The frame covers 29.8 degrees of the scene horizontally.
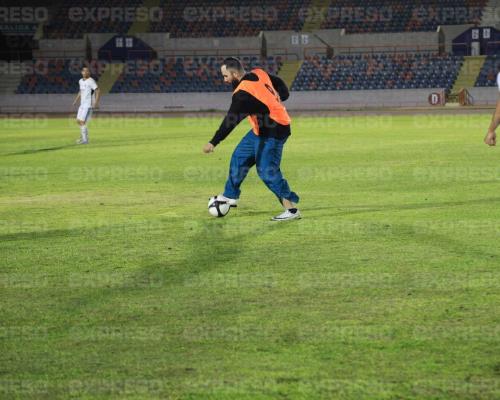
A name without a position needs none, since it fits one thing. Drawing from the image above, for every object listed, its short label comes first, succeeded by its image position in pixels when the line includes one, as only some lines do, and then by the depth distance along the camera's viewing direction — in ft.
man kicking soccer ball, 36.55
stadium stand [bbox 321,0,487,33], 187.83
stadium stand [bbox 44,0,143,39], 196.03
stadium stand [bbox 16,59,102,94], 182.29
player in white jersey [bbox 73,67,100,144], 87.56
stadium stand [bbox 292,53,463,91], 175.01
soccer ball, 38.70
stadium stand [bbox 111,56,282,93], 180.24
